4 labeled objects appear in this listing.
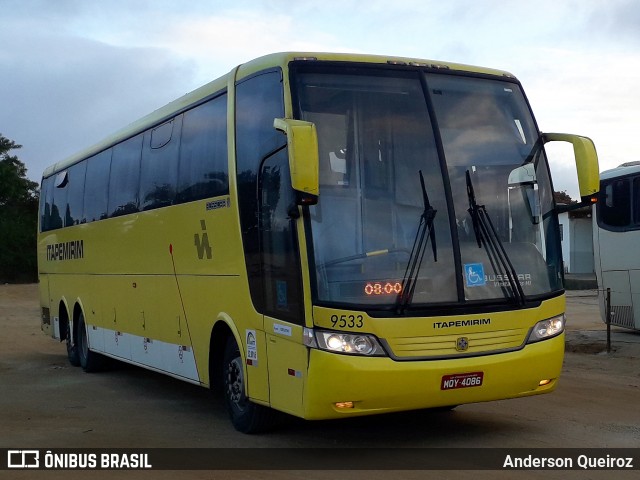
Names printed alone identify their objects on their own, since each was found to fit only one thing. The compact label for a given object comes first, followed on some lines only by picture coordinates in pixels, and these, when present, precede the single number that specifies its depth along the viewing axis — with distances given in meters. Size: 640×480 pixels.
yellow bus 8.09
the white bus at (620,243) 19.36
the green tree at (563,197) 68.29
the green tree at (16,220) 54.81
